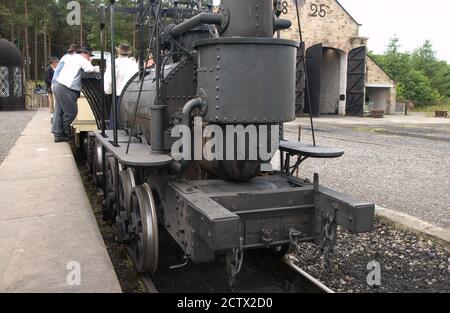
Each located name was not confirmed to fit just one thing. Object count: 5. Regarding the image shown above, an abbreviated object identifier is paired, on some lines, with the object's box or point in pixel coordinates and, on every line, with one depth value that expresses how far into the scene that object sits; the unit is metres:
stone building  25.69
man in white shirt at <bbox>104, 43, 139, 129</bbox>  7.20
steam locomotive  3.22
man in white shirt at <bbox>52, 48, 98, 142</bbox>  8.40
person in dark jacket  12.89
